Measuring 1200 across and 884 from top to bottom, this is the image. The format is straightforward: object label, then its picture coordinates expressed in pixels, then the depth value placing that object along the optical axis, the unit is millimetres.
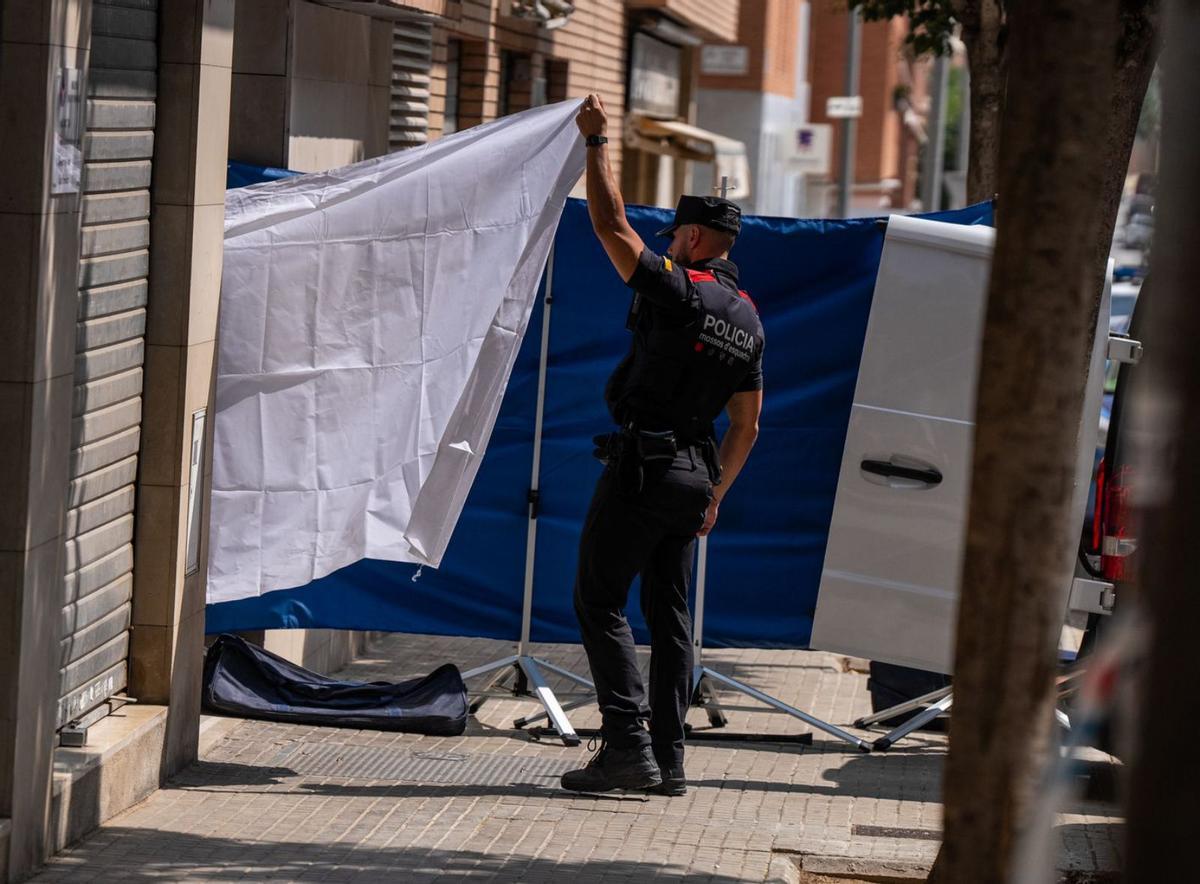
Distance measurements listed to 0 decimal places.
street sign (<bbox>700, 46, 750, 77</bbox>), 59851
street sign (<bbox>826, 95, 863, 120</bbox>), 45636
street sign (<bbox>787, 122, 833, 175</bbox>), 59233
